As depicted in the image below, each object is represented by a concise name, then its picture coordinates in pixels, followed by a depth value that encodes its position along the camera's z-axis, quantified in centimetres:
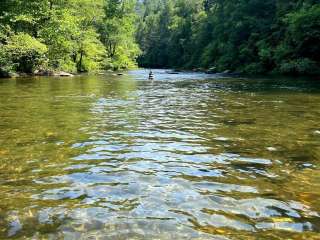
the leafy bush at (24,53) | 2407
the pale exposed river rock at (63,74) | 2773
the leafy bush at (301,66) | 2745
